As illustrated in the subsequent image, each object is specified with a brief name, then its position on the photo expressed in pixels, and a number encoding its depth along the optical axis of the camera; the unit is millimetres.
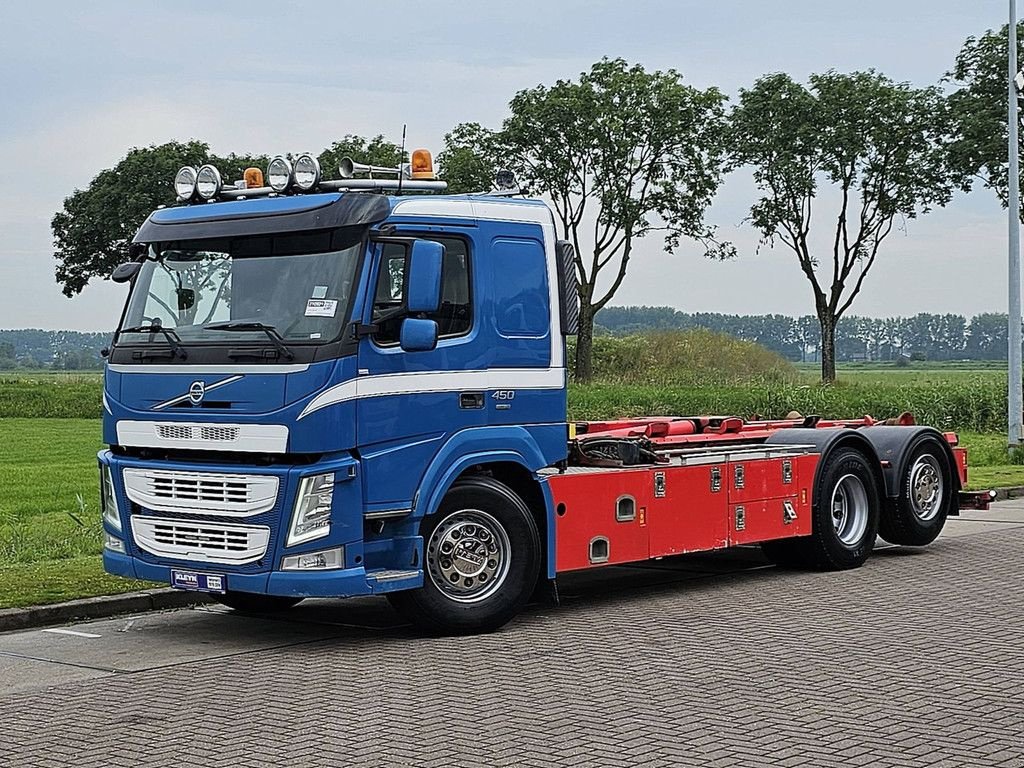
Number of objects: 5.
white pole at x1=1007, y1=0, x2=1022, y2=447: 26906
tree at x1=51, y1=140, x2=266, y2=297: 66312
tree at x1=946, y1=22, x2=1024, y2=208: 43562
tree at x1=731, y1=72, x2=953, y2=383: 56125
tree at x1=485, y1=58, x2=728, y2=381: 55906
